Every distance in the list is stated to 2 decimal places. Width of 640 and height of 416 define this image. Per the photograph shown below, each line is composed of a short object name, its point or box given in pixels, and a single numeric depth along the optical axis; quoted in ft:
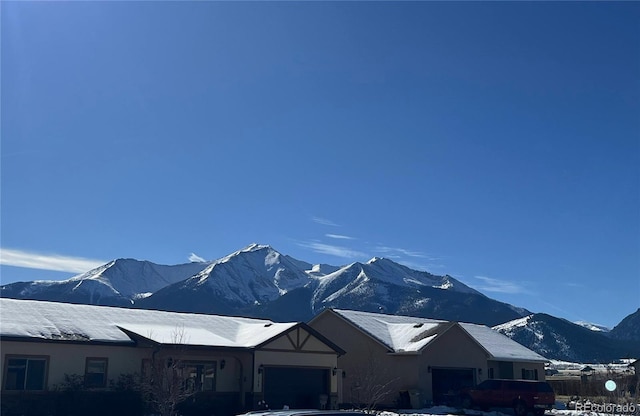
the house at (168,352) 91.45
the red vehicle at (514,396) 117.39
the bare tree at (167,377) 82.86
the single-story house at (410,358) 134.62
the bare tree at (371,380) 117.08
